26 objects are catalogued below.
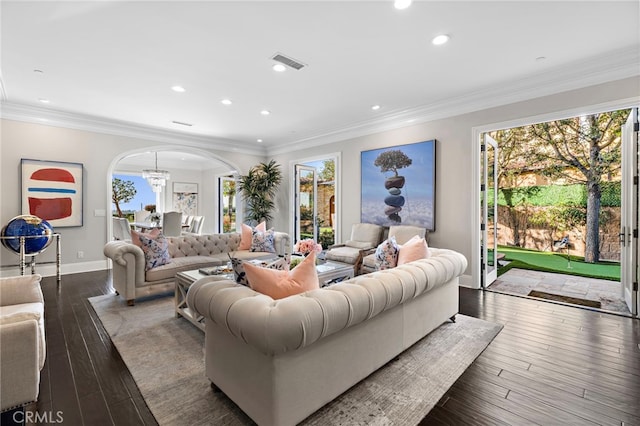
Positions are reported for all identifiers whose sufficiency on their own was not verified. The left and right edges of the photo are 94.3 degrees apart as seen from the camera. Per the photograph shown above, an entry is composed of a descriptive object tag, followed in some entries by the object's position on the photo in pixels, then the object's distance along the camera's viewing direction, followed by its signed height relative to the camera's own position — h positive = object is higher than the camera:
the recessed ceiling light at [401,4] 2.35 +1.68
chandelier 7.87 +0.95
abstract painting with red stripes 4.97 +0.37
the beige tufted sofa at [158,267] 3.63 -0.71
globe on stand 4.25 -0.31
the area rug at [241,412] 1.77 -1.20
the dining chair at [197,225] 8.52 -0.37
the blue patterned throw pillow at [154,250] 3.85 -0.50
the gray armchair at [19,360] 1.49 -0.76
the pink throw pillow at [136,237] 3.86 -0.32
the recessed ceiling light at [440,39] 2.84 +1.68
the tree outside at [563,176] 6.41 +0.91
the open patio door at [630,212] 3.34 +0.00
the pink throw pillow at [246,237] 5.39 -0.45
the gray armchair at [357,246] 4.87 -0.60
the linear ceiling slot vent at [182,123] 5.71 +1.74
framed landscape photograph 4.90 +0.49
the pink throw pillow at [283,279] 1.81 -0.42
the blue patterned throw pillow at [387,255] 3.13 -0.46
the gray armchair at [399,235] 4.51 -0.37
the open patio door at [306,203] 7.59 +0.23
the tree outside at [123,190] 9.60 +0.74
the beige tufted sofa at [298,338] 1.49 -0.76
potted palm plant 7.54 +0.61
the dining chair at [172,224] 7.20 -0.29
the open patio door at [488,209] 4.44 +0.05
